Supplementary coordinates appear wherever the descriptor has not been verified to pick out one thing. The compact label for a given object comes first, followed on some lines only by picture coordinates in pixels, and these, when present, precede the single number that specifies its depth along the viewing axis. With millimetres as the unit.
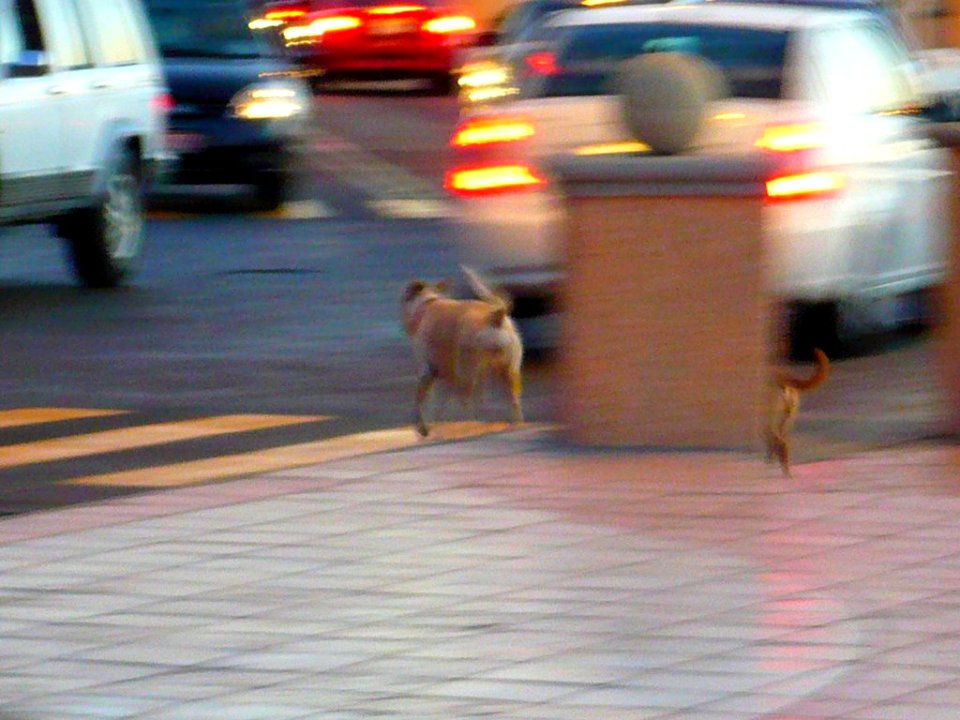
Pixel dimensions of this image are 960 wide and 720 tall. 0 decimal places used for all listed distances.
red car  63254
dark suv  36490
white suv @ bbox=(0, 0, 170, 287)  26533
